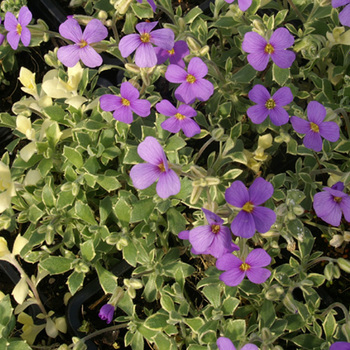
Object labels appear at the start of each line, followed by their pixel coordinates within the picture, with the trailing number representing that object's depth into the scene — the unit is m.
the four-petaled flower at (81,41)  0.35
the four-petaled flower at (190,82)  0.34
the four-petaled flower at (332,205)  0.33
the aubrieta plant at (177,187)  0.34
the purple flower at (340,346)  0.31
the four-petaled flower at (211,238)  0.32
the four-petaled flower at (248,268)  0.33
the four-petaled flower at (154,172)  0.32
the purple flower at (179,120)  0.34
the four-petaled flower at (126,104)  0.34
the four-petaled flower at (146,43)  0.34
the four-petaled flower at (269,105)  0.35
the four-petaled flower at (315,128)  0.34
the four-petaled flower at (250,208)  0.32
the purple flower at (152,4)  0.34
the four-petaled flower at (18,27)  0.36
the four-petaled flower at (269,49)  0.34
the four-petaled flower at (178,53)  0.36
